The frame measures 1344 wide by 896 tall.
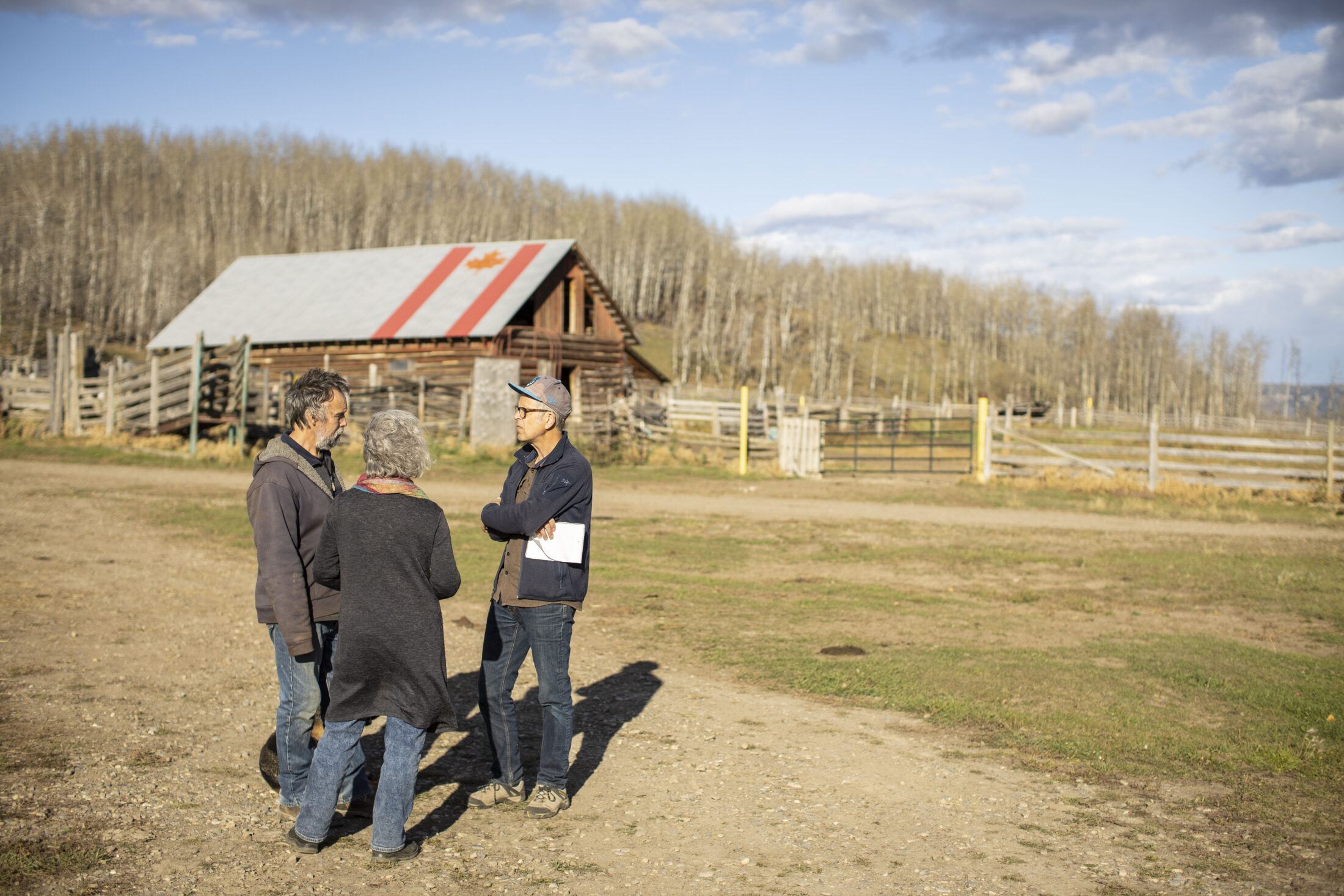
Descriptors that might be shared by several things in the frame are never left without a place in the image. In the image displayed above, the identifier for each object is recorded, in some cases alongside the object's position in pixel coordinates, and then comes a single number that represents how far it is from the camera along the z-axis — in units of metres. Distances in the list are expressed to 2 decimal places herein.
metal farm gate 22.67
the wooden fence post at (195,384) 22.00
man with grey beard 3.84
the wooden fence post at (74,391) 24.22
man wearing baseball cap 4.24
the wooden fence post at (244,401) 22.34
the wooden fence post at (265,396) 25.11
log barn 28.67
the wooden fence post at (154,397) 22.91
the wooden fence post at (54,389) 24.19
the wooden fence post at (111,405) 23.75
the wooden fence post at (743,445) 23.36
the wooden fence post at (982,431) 21.42
